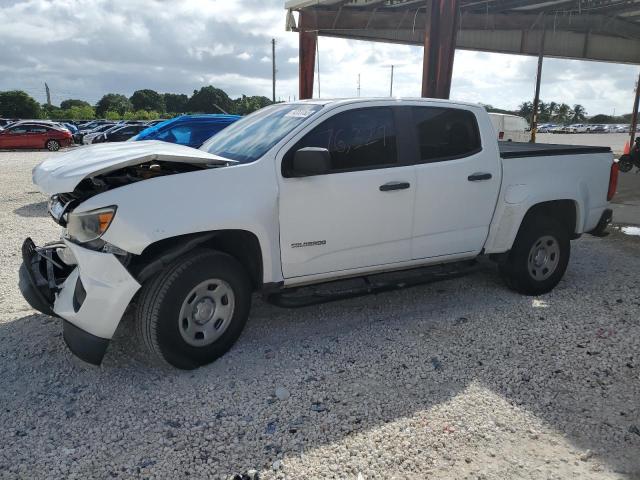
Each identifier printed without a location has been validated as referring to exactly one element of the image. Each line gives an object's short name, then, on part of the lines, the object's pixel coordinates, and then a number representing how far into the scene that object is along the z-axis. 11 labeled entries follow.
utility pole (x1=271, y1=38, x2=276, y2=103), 58.94
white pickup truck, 3.34
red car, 25.38
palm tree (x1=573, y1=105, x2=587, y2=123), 127.31
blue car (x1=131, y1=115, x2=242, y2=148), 9.30
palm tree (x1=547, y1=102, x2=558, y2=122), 126.81
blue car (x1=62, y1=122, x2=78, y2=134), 34.48
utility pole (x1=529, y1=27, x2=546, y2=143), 20.70
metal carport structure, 12.73
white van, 23.69
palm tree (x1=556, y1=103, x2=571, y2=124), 124.85
